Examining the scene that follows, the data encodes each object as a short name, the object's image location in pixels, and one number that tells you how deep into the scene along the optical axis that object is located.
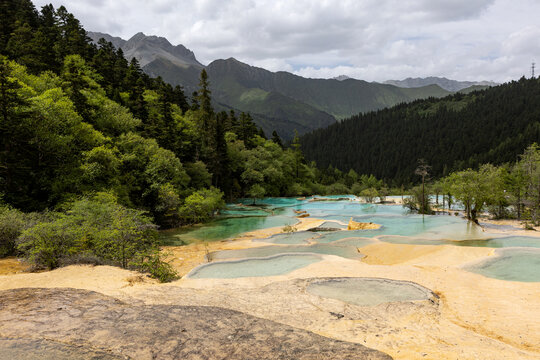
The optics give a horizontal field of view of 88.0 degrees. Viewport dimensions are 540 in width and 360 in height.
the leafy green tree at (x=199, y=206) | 28.62
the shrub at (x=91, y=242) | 11.41
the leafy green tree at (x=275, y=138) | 77.13
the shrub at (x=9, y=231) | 13.73
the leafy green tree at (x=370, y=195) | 51.74
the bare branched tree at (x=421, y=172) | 32.89
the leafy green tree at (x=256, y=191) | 50.62
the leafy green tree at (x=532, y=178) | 29.36
